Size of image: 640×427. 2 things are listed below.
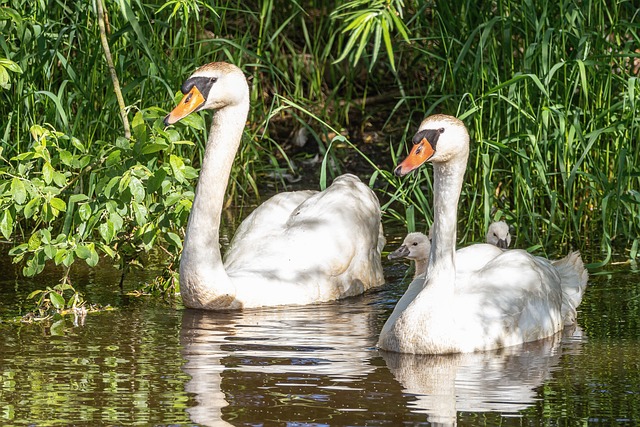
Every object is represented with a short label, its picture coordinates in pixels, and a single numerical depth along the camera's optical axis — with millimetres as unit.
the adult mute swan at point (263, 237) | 15664
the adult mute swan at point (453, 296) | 13320
